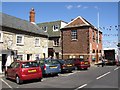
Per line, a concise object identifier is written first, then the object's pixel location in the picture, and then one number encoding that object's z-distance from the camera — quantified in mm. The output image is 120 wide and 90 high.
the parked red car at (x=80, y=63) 15192
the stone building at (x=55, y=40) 24732
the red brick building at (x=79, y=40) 22587
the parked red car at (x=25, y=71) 8523
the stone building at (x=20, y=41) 14455
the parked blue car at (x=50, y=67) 10446
